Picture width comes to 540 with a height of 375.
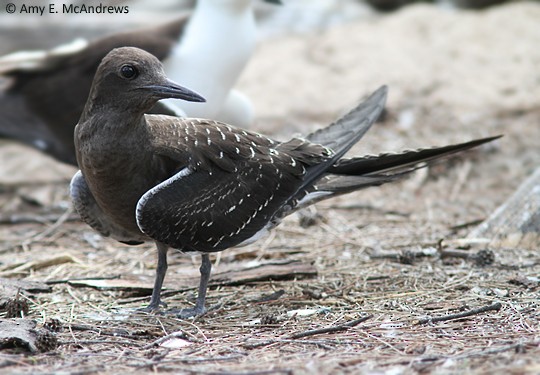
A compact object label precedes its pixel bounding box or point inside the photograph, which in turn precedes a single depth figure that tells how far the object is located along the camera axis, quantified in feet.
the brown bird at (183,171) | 28.99
